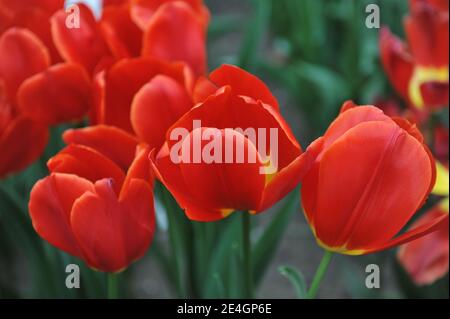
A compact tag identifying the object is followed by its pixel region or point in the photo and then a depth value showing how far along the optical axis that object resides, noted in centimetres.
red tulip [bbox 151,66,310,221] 62
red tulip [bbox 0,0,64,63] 77
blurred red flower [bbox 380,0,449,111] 85
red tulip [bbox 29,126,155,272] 65
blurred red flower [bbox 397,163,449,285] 83
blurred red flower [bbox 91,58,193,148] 69
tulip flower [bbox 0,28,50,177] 74
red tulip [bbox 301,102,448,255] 62
